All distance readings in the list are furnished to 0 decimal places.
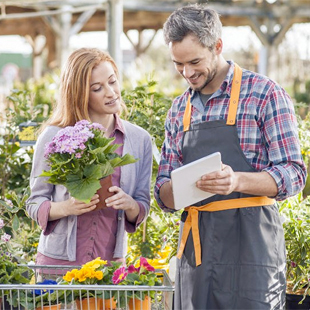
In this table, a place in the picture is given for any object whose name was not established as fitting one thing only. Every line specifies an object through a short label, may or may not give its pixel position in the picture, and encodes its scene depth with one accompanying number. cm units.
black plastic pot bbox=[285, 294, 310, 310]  424
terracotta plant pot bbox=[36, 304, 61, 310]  315
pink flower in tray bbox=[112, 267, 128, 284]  315
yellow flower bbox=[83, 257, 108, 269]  321
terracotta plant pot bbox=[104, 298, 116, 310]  315
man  315
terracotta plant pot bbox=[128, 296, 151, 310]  314
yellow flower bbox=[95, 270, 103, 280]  319
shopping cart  307
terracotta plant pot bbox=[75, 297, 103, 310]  314
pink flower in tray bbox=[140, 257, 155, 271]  321
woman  350
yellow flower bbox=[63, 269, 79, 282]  319
